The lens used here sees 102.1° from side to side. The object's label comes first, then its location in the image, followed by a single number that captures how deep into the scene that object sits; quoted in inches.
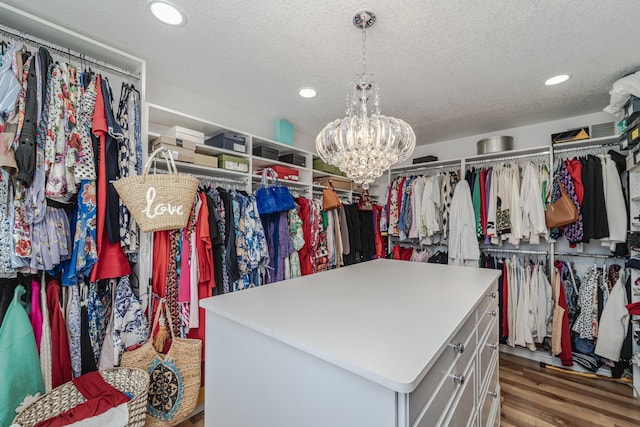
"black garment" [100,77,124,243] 57.0
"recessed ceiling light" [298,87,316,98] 83.2
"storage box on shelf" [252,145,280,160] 97.4
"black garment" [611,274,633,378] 78.7
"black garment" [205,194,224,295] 74.2
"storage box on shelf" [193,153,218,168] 77.7
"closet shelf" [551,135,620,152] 88.7
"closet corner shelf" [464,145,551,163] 101.5
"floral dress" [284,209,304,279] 97.3
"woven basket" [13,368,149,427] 43.6
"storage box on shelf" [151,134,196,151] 70.8
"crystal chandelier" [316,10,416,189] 53.5
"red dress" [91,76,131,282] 55.7
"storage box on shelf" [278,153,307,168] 108.5
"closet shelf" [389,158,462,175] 124.1
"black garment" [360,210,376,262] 131.6
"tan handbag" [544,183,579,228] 88.3
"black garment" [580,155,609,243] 84.7
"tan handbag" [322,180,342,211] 112.5
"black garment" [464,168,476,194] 112.3
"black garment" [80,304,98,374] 54.9
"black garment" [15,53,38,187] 45.9
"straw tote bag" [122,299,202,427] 56.7
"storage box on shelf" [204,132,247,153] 84.4
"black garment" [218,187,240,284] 76.9
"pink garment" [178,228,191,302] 68.2
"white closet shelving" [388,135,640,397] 80.0
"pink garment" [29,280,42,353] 49.7
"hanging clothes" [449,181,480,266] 108.0
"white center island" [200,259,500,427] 24.5
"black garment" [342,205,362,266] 125.7
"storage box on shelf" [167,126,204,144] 75.5
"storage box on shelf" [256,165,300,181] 100.3
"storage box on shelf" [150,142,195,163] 71.1
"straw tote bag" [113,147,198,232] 56.4
